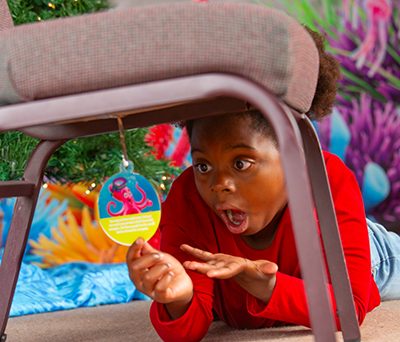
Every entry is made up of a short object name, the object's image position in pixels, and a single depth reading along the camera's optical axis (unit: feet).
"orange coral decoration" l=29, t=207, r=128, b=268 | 7.80
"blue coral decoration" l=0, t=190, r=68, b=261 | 7.79
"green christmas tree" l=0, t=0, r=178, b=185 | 6.02
